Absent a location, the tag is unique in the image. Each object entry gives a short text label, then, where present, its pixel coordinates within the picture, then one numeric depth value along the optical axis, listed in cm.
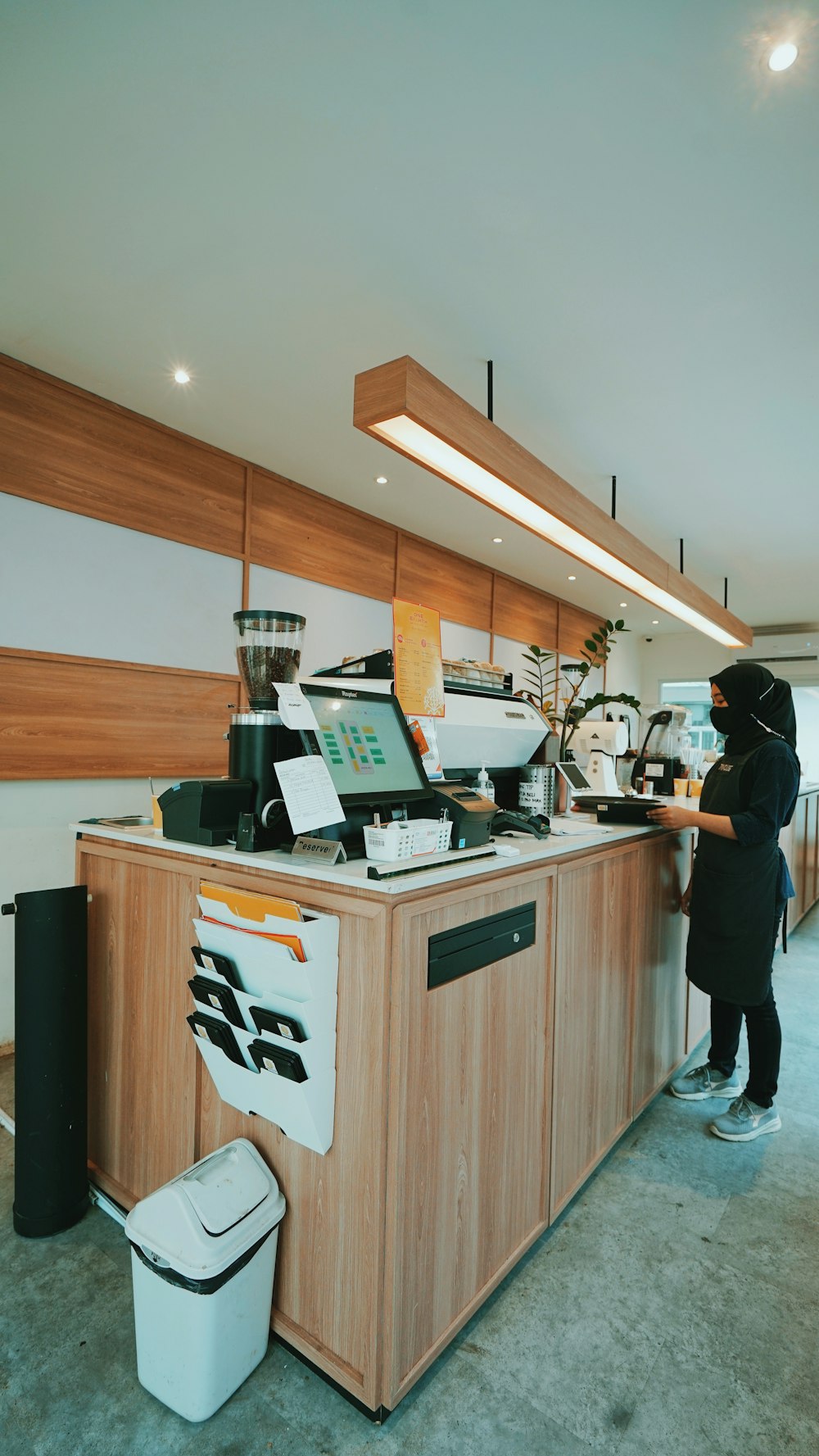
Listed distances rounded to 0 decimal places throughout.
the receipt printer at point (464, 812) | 157
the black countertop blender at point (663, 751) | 354
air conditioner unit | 836
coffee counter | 123
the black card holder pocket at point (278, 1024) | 125
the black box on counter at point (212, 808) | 155
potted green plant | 284
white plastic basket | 137
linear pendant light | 211
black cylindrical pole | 174
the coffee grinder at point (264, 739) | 150
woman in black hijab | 224
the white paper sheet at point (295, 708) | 140
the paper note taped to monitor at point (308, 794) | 133
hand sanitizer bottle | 214
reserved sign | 136
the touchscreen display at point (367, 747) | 150
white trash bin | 122
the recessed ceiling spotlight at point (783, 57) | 156
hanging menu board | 183
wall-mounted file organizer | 124
